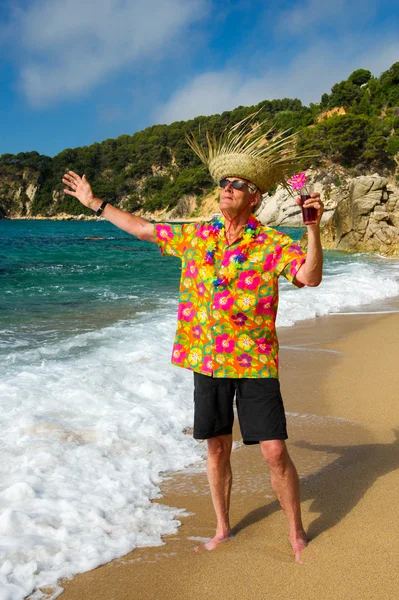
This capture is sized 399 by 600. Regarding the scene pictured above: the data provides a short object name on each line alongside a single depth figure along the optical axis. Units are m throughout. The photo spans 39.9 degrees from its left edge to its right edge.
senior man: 2.45
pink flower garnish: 2.44
